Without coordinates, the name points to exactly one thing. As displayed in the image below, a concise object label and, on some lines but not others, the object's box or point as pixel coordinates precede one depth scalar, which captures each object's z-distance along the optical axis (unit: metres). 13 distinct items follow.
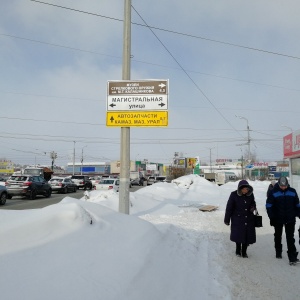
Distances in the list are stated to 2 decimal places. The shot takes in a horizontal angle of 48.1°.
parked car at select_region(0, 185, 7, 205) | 18.45
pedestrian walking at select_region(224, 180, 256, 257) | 6.73
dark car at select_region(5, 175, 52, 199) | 23.45
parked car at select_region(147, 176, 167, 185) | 63.51
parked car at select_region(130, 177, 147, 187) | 56.57
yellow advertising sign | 9.55
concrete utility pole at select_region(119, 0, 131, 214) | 9.37
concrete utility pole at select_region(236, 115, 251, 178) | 43.28
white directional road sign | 9.48
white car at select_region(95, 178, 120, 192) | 29.71
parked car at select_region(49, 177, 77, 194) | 31.26
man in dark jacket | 6.45
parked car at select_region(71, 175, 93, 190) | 38.56
